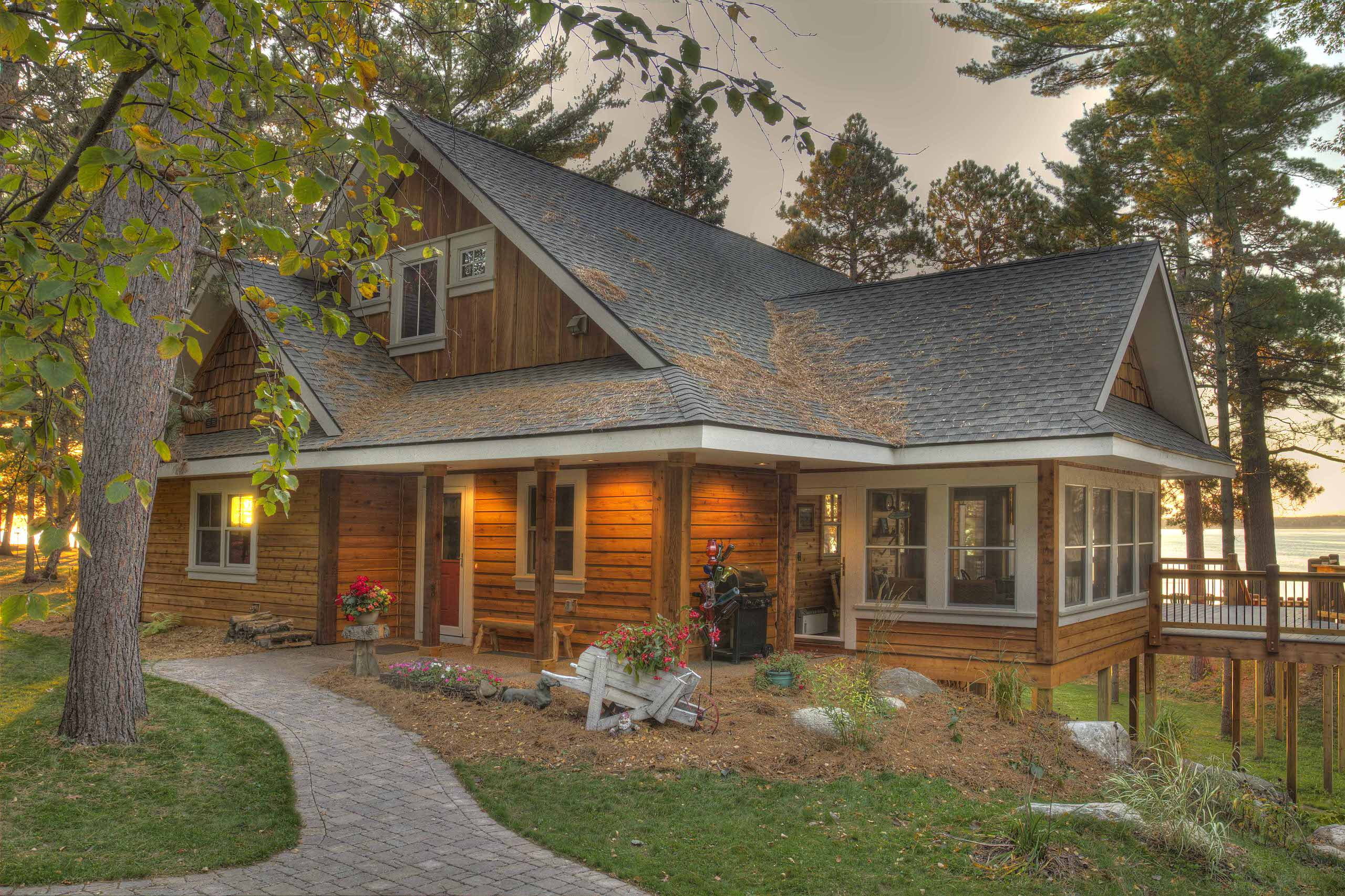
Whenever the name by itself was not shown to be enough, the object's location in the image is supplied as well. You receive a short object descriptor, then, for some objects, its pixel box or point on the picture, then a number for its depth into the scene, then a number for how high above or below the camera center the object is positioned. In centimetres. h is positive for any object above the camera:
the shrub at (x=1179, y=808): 640 -216
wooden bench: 1169 -164
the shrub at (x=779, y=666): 986 -171
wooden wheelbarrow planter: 827 -165
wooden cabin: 1076 +65
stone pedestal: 1032 -164
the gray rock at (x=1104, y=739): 893 -220
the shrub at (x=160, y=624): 1437 -198
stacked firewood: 1293 -187
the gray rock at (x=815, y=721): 817 -189
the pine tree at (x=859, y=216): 3209 +984
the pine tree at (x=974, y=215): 2898 +905
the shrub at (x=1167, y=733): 860 -214
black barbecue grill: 1174 -148
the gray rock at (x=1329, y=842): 867 -314
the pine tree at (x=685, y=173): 3112 +1077
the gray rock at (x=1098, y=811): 671 -216
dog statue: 893 -185
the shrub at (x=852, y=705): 791 -174
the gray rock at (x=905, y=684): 1005 -191
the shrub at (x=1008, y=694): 923 -183
